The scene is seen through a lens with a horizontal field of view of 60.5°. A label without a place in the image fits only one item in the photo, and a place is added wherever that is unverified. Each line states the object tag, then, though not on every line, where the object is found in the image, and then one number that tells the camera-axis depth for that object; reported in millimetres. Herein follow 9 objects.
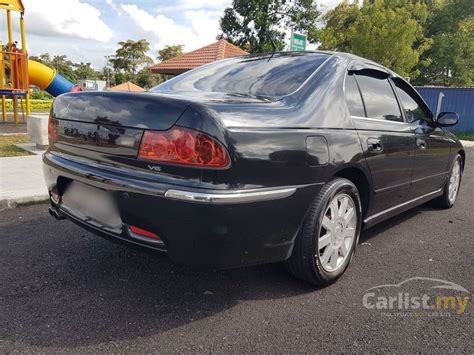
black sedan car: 2094
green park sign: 8469
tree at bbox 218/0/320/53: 22922
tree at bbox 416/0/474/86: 29766
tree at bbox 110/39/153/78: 67250
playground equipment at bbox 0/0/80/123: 12438
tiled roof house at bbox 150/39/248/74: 16756
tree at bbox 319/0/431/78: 18859
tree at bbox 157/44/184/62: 63406
